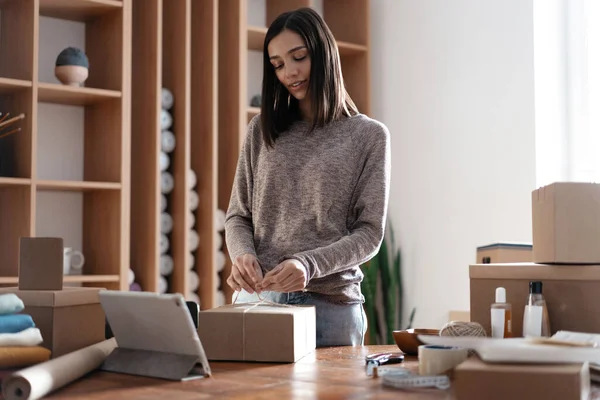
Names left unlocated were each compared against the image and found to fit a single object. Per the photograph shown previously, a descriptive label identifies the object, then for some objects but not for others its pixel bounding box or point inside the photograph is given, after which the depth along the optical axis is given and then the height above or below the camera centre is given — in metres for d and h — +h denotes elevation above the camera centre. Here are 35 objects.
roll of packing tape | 1.32 -0.21
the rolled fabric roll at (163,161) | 3.60 +0.32
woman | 1.88 +0.13
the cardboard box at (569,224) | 1.69 +0.02
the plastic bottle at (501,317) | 1.64 -0.17
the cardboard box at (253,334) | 1.52 -0.20
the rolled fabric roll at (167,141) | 3.61 +0.41
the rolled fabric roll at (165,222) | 3.65 +0.05
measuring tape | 1.24 -0.23
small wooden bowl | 1.61 -0.22
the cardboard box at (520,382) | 1.10 -0.21
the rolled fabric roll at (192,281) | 3.67 -0.22
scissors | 1.45 -0.24
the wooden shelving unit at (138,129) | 3.34 +0.47
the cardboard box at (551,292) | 1.65 -0.13
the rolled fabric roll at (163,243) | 3.65 -0.05
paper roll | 1.14 -0.21
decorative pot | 3.38 +0.70
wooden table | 1.18 -0.24
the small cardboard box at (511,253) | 2.72 -0.07
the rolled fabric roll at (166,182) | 3.64 +0.23
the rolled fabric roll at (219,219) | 3.71 +0.06
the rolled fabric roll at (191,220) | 3.67 +0.06
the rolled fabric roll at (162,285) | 3.60 -0.24
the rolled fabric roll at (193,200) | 3.71 +0.15
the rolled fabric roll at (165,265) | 3.66 -0.15
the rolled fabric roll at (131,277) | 3.50 -0.19
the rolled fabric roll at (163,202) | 3.70 +0.14
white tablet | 1.30 -0.15
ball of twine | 1.52 -0.19
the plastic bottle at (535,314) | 1.62 -0.17
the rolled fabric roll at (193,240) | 3.71 -0.03
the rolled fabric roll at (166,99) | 3.64 +0.61
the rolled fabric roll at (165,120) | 3.61 +0.51
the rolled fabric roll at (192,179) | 3.66 +0.24
